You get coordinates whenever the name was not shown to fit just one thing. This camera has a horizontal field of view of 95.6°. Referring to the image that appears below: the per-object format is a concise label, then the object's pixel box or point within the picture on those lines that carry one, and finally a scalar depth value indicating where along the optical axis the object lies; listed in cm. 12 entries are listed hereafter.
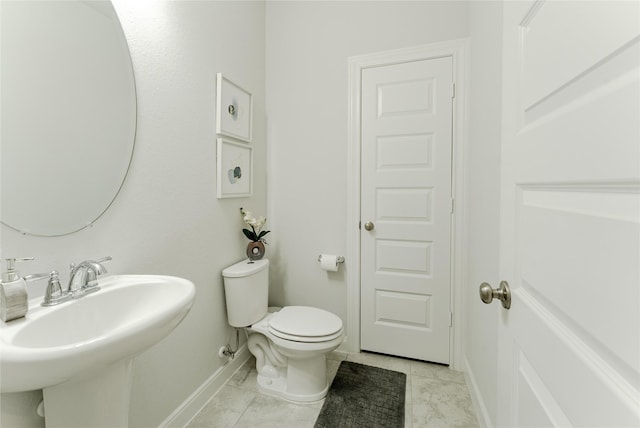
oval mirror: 85
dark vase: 186
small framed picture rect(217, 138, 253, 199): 169
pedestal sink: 60
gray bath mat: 149
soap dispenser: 72
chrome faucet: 92
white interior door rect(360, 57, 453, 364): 189
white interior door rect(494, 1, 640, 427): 34
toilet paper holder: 207
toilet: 156
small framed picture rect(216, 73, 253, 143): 166
